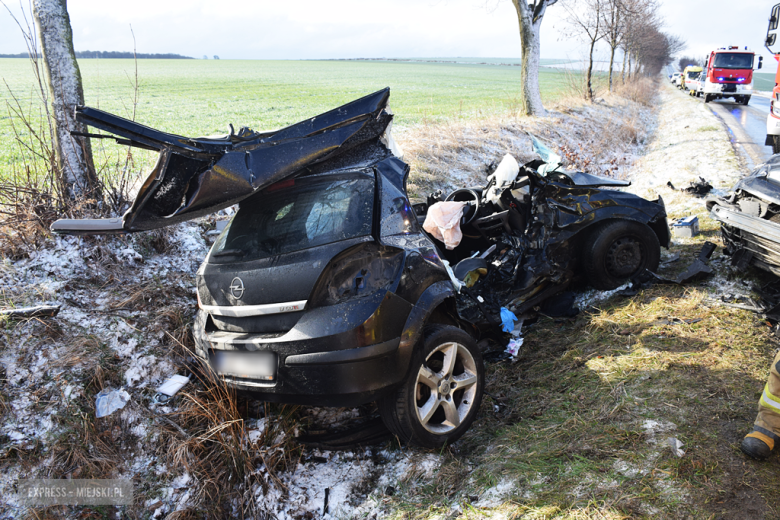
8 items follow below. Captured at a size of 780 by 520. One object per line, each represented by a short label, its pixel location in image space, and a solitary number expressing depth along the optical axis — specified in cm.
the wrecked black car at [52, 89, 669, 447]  264
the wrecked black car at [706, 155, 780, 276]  399
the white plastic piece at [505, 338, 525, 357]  424
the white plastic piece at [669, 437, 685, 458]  261
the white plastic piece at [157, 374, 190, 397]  336
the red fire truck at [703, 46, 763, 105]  2508
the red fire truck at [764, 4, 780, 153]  851
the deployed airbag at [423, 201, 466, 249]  465
